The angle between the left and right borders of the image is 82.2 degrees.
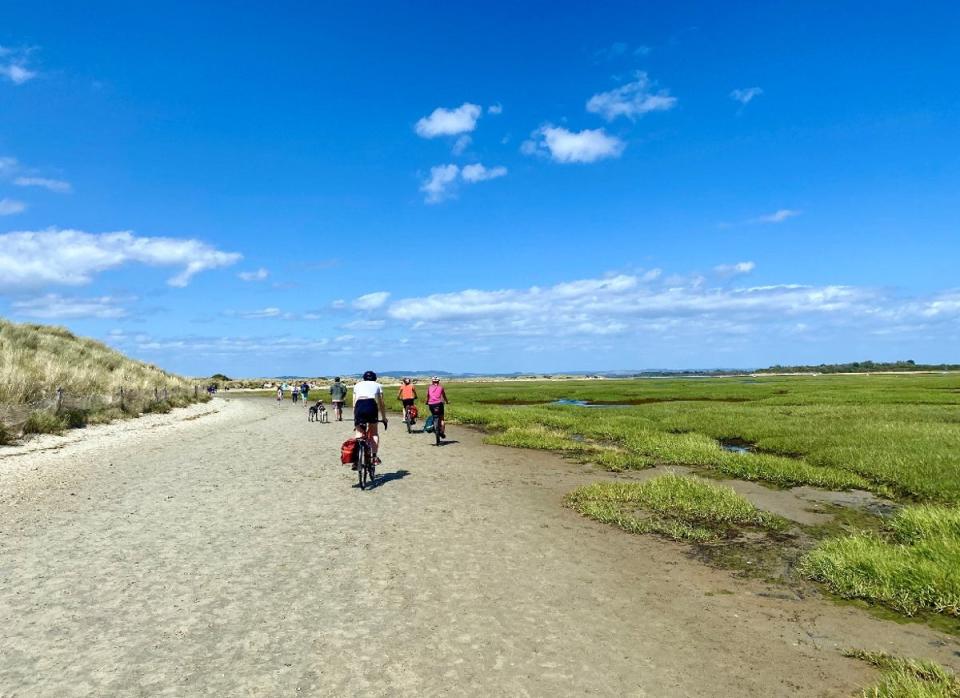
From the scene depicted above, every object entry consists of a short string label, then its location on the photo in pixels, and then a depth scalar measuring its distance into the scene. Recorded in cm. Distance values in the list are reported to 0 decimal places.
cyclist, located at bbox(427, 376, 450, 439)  2520
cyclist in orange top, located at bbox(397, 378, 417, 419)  2872
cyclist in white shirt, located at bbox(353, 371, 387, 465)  1593
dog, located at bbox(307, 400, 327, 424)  3894
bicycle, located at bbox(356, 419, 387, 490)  1570
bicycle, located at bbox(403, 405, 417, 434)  3034
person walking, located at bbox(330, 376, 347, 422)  3800
